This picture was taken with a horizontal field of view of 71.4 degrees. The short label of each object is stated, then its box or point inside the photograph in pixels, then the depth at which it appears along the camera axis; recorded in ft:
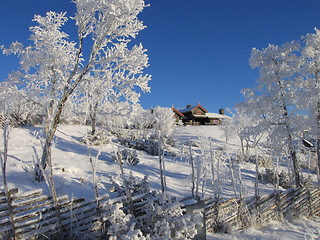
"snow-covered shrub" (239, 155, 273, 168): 53.21
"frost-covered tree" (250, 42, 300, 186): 31.24
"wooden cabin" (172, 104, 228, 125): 168.96
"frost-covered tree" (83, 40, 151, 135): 25.18
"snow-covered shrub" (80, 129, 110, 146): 48.03
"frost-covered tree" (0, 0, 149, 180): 23.72
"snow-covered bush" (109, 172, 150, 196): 17.51
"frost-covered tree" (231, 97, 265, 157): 32.91
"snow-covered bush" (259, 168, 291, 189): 36.14
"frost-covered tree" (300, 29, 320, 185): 30.53
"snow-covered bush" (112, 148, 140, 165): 34.71
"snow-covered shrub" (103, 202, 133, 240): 10.62
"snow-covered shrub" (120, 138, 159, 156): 49.34
